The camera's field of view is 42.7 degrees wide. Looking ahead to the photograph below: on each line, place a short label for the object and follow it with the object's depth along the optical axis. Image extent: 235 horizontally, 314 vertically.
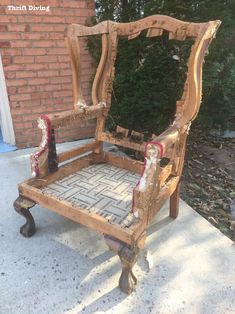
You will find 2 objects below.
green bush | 2.48
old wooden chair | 1.43
